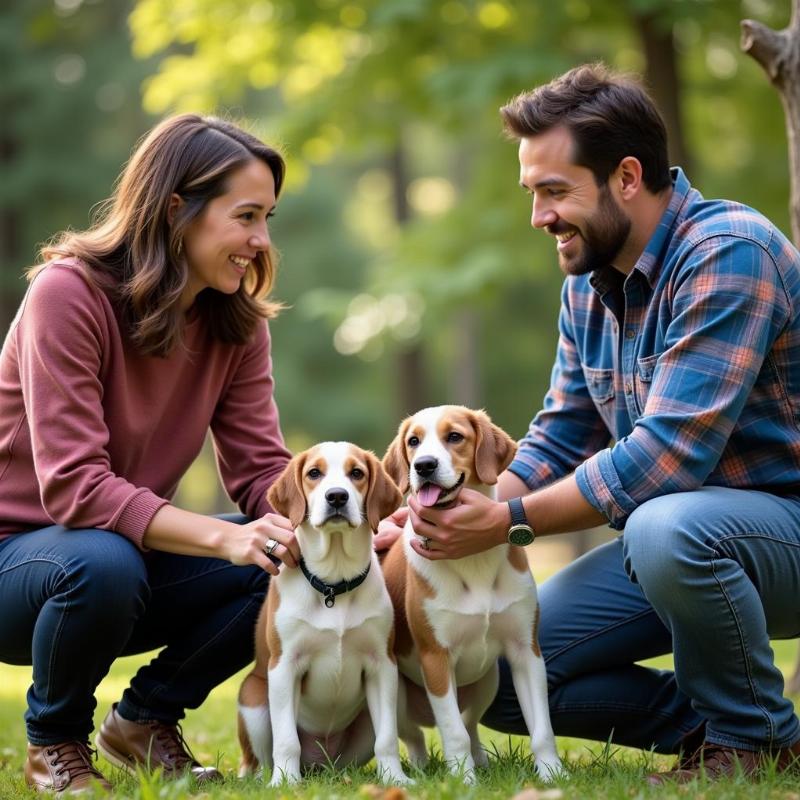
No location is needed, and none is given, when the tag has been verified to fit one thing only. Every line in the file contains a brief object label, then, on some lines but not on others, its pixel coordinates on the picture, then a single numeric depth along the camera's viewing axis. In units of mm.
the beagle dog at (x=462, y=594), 4164
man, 3748
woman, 3973
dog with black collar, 4199
